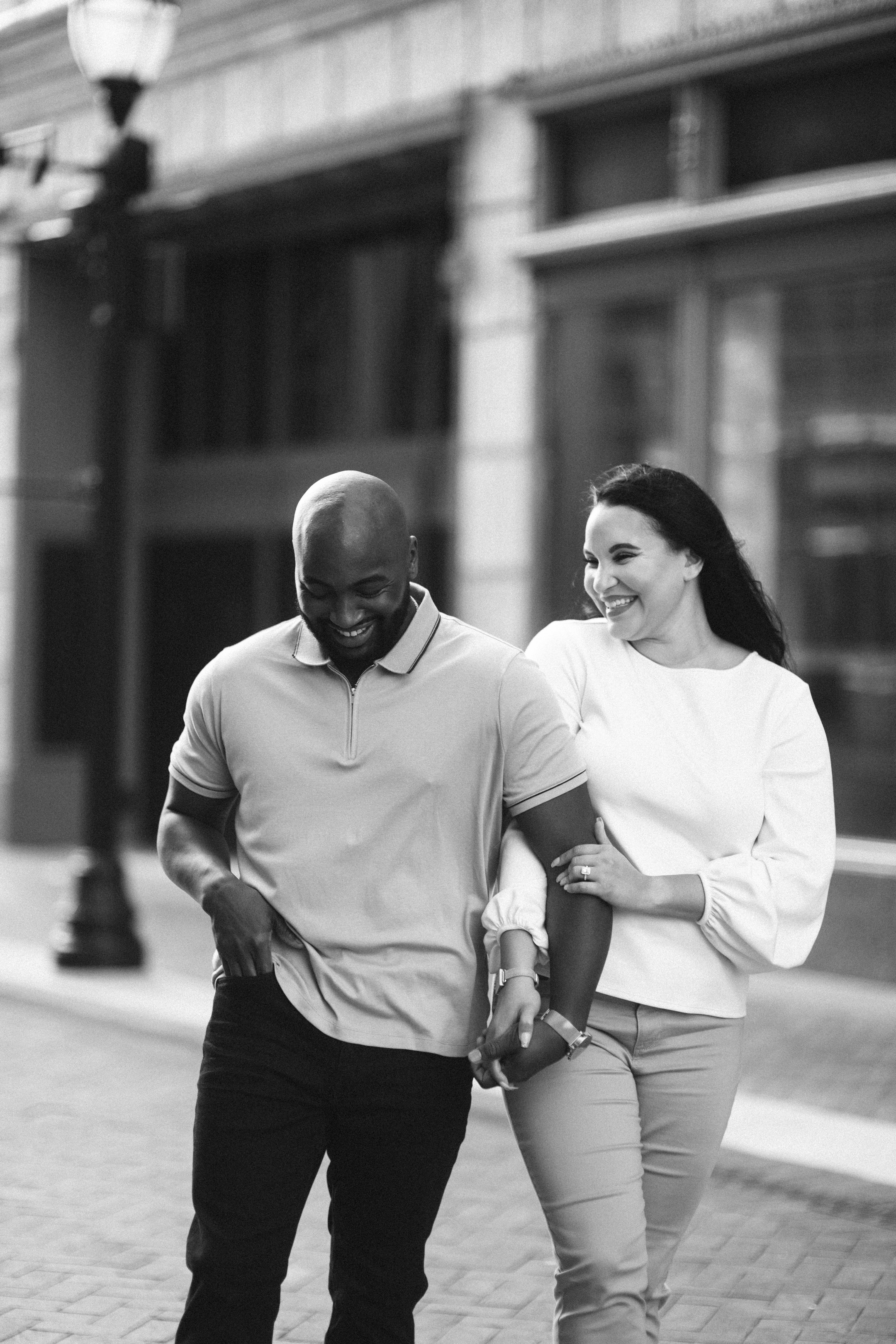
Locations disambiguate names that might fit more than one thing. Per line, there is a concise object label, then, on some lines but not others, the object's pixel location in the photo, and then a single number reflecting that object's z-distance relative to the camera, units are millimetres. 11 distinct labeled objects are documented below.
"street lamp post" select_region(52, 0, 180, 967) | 9508
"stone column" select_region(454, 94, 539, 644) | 10969
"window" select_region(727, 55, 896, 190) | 9383
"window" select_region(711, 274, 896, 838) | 9594
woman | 3219
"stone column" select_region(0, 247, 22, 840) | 15125
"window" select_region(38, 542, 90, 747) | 15344
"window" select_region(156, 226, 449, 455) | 12992
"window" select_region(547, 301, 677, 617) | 10555
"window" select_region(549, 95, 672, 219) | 10469
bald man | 3164
